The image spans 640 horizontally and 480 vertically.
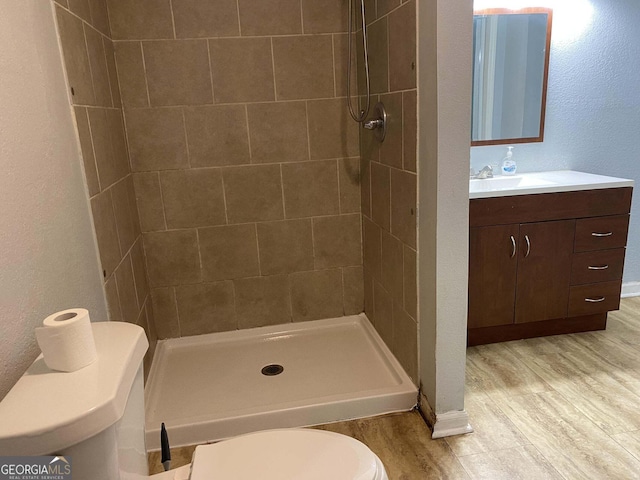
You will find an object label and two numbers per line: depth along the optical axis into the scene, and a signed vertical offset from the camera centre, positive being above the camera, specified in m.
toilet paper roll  0.87 -0.37
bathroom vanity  2.28 -0.70
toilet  0.76 -0.50
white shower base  1.92 -1.15
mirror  2.58 +0.18
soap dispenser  2.72 -0.31
